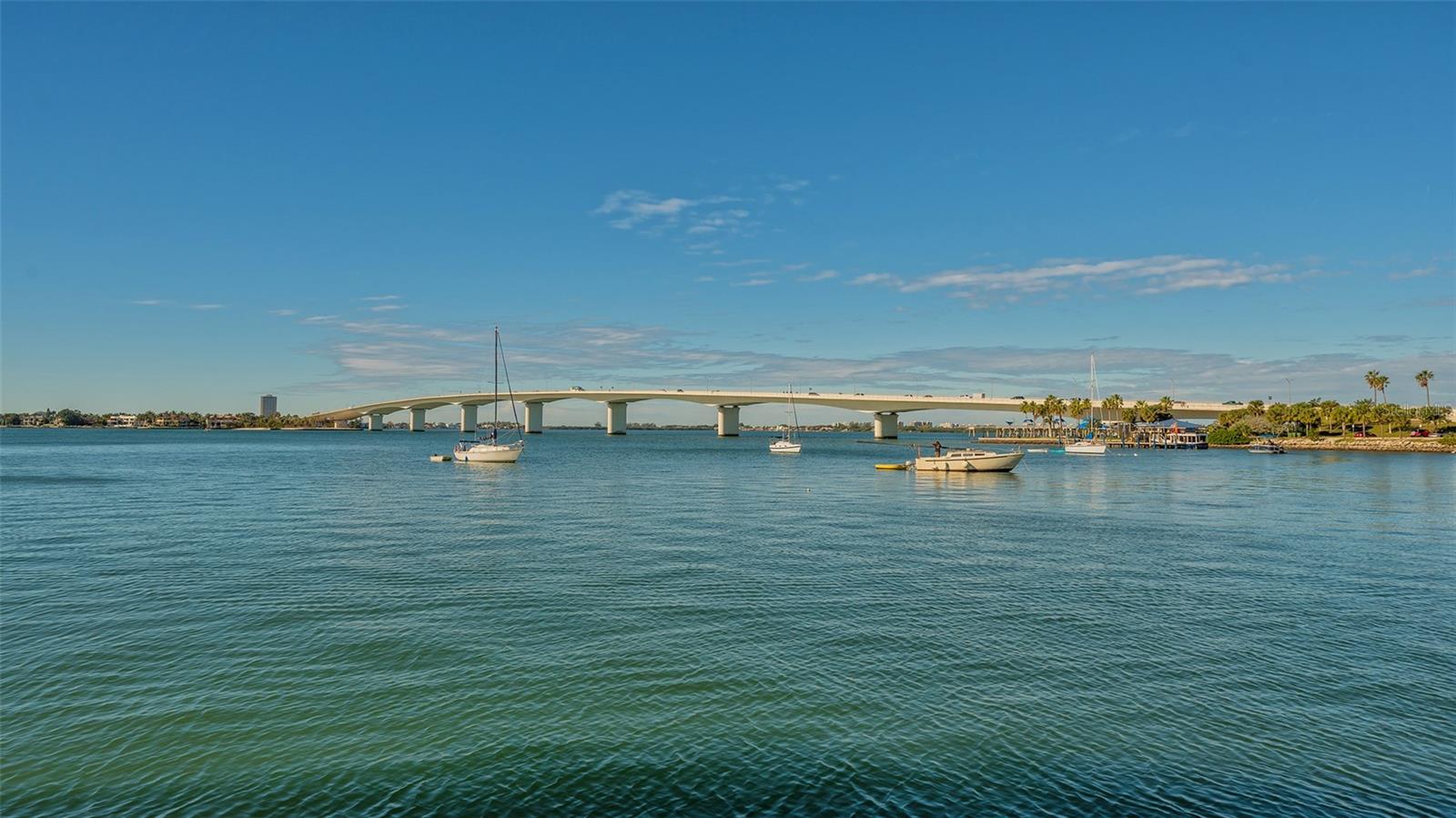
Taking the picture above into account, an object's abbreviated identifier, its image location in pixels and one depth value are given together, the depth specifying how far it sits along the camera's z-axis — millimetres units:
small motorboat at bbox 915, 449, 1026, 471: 83125
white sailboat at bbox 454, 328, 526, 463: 92188
